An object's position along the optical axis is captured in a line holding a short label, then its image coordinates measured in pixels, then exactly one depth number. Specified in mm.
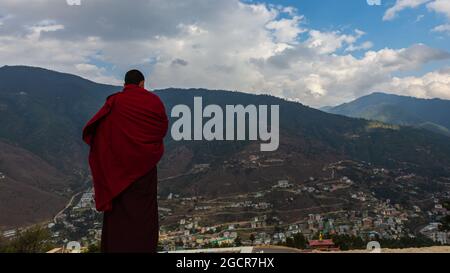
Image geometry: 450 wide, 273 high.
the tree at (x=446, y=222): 20580
